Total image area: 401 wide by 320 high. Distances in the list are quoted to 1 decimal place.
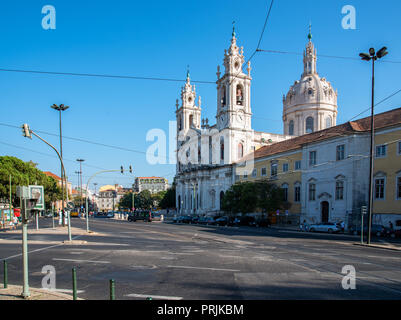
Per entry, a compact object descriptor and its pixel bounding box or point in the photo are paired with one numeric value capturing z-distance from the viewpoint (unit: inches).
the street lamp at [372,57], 820.7
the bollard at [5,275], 320.5
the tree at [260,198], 1822.1
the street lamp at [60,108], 1354.9
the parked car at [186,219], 2241.6
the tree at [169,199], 4287.9
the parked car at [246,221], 1870.3
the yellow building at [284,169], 1786.4
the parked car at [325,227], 1333.7
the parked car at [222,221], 1887.7
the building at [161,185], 7859.3
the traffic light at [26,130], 664.3
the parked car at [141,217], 2264.0
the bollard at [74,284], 255.0
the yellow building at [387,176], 1204.5
